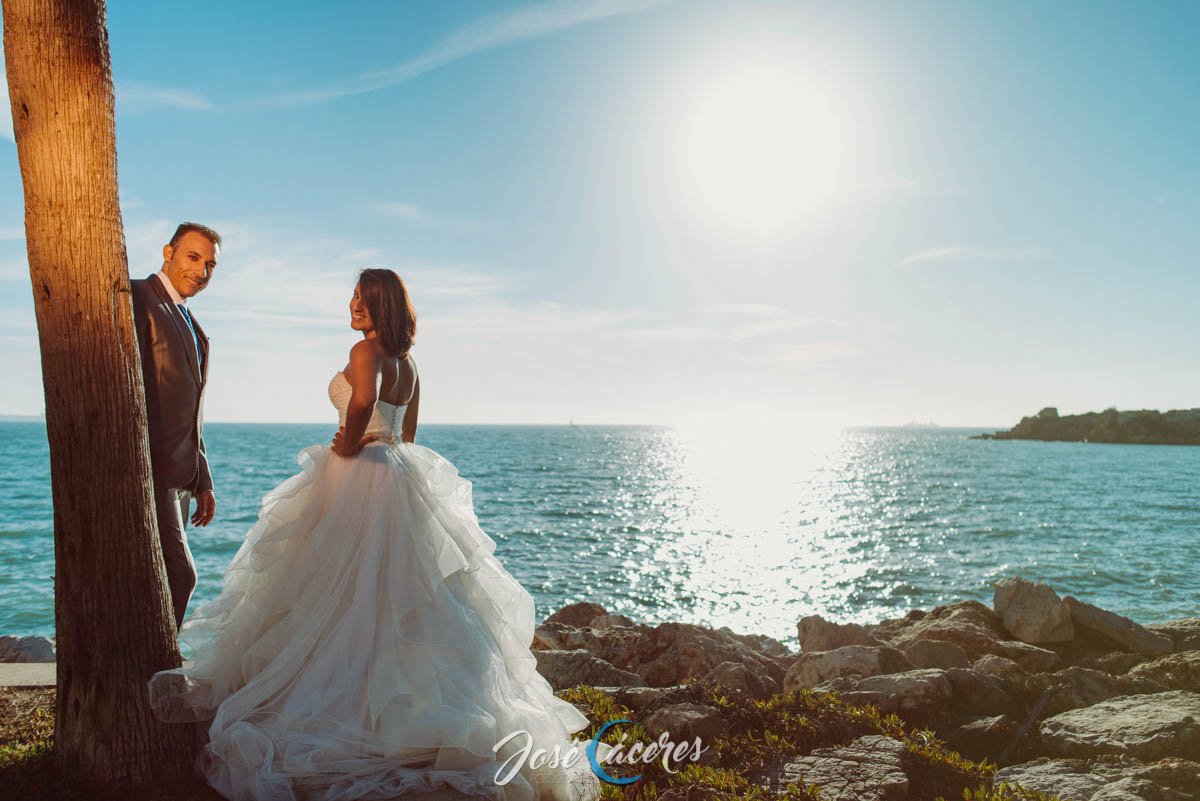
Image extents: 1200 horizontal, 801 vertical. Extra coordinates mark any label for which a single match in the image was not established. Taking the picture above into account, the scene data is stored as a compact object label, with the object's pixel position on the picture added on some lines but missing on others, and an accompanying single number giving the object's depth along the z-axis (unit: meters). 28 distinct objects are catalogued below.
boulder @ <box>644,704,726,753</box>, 5.13
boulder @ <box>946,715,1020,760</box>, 5.66
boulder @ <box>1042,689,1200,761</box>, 5.22
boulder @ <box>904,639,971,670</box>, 8.98
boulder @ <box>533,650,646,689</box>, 7.00
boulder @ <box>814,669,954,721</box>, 6.05
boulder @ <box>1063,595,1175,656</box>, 11.11
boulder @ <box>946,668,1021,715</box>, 6.45
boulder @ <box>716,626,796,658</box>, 13.16
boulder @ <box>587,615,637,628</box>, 13.59
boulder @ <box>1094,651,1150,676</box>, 10.06
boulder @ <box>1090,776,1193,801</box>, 4.30
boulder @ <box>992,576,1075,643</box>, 11.95
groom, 4.77
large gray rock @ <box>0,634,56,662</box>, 9.67
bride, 3.98
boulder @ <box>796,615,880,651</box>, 11.15
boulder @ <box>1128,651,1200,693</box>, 7.64
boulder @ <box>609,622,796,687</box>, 7.72
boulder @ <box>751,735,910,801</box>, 4.38
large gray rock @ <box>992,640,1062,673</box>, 10.14
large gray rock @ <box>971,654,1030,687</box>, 7.33
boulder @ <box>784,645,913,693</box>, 7.42
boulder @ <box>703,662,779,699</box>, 6.22
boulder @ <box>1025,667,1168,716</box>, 6.93
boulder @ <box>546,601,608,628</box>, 14.14
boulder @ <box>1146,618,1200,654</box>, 11.16
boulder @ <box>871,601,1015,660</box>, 10.58
